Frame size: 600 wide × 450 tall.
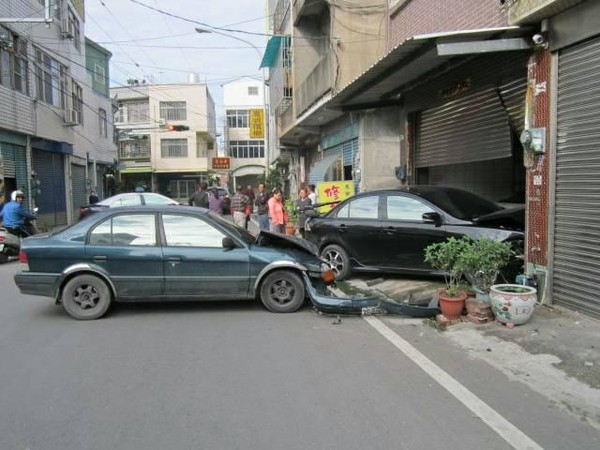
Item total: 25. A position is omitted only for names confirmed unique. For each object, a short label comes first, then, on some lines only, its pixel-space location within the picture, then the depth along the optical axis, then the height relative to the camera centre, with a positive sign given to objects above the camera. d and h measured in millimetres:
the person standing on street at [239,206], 16406 -317
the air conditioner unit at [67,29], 26381 +7729
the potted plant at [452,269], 7094 -920
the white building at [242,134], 72625 +7414
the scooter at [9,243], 14312 -1171
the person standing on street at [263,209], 16797 -408
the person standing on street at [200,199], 18484 -132
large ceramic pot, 6559 -1221
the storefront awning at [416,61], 7823 +2374
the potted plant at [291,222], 16828 -797
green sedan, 7602 -905
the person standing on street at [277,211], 15102 -424
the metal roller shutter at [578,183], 6707 +131
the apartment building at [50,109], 20500 +3621
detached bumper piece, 7496 -1380
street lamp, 35531 +3911
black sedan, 8883 -502
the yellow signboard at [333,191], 15961 +89
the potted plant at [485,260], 7016 -776
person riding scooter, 14648 -519
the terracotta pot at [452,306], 7078 -1331
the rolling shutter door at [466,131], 9922 +1177
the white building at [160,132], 60281 +6335
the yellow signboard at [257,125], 43625 +5125
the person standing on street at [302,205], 14218 -290
